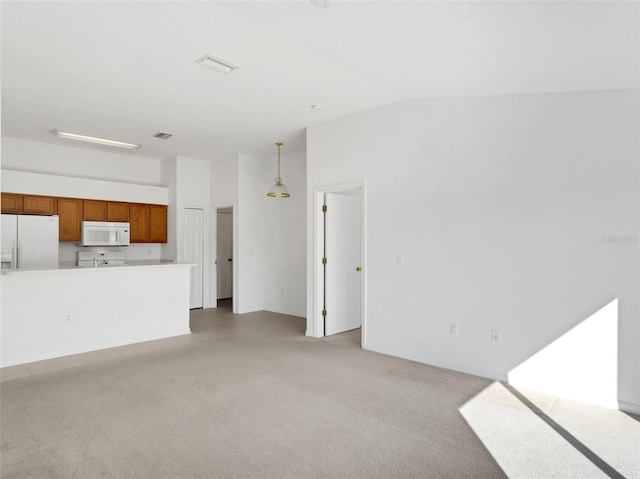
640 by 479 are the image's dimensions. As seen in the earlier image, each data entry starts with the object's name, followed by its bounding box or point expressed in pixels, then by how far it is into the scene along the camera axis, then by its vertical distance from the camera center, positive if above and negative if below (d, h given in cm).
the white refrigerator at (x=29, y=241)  568 -6
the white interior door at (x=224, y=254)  888 -38
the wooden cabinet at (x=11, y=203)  590 +52
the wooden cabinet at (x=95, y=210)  671 +46
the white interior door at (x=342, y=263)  558 -38
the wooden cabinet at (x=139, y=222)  725 +28
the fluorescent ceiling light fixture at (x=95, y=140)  591 +155
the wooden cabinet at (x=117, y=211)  698 +46
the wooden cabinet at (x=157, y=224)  747 +26
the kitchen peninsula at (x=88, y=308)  438 -89
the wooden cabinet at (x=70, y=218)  646 +32
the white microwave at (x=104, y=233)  666 +7
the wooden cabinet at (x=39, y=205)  612 +51
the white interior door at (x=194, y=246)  763 -17
